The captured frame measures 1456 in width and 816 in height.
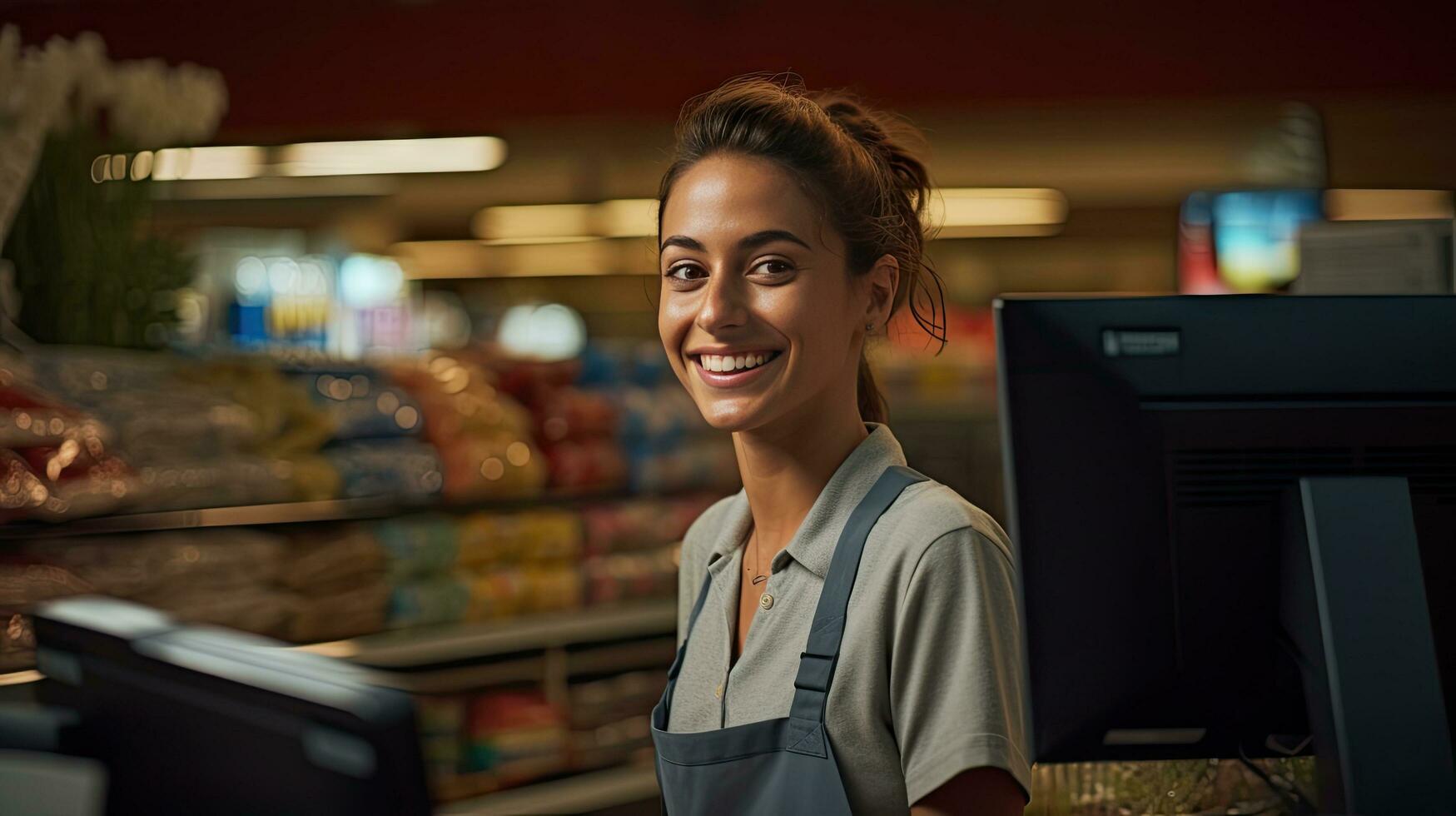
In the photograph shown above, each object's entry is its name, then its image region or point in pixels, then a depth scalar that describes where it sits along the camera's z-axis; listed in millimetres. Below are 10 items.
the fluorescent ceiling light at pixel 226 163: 6504
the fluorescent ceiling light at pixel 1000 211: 7152
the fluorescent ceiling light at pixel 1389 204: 6668
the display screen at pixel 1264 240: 6262
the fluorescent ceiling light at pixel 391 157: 6410
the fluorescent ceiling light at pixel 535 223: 7891
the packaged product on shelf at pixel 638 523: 3719
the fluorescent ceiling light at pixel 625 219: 7219
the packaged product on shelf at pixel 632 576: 3668
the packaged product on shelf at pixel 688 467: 3869
